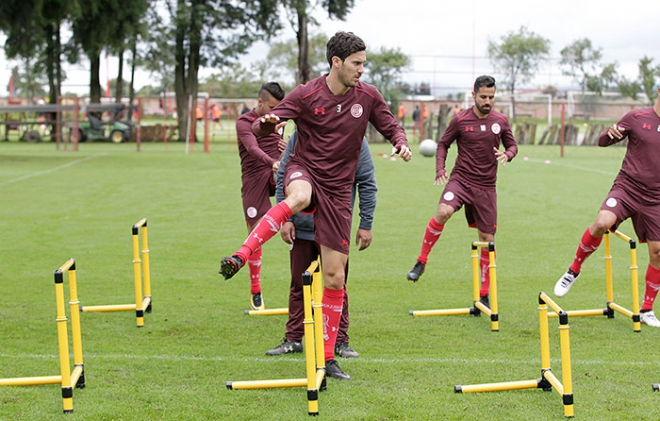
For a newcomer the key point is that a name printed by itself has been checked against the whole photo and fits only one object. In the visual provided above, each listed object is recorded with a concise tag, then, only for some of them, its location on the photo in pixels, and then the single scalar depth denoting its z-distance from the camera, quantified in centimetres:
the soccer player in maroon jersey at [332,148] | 618
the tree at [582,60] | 5809
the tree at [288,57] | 6931
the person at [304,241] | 679
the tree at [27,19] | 2788
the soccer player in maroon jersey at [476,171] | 915
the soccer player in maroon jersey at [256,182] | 876
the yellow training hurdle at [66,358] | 552
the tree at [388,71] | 4865
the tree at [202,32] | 4525
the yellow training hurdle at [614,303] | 796
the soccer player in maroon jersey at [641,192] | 810
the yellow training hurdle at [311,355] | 553
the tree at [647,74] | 5028
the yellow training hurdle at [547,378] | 545
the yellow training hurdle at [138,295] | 792
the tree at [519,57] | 6275
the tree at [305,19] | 4522
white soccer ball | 2664
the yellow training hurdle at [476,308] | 792
